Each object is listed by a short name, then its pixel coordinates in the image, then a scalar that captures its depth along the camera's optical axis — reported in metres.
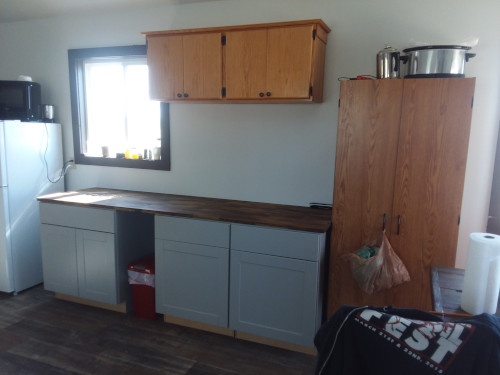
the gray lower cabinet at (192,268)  2.50
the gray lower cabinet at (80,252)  2.81
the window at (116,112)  3.32
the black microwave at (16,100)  3.30
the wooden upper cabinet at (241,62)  2.41
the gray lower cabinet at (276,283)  2.29
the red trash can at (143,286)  2.81
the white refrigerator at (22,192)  3.07
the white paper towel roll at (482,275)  1.19
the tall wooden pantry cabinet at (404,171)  2.14
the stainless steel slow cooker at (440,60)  2.12
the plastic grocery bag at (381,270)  2.22
